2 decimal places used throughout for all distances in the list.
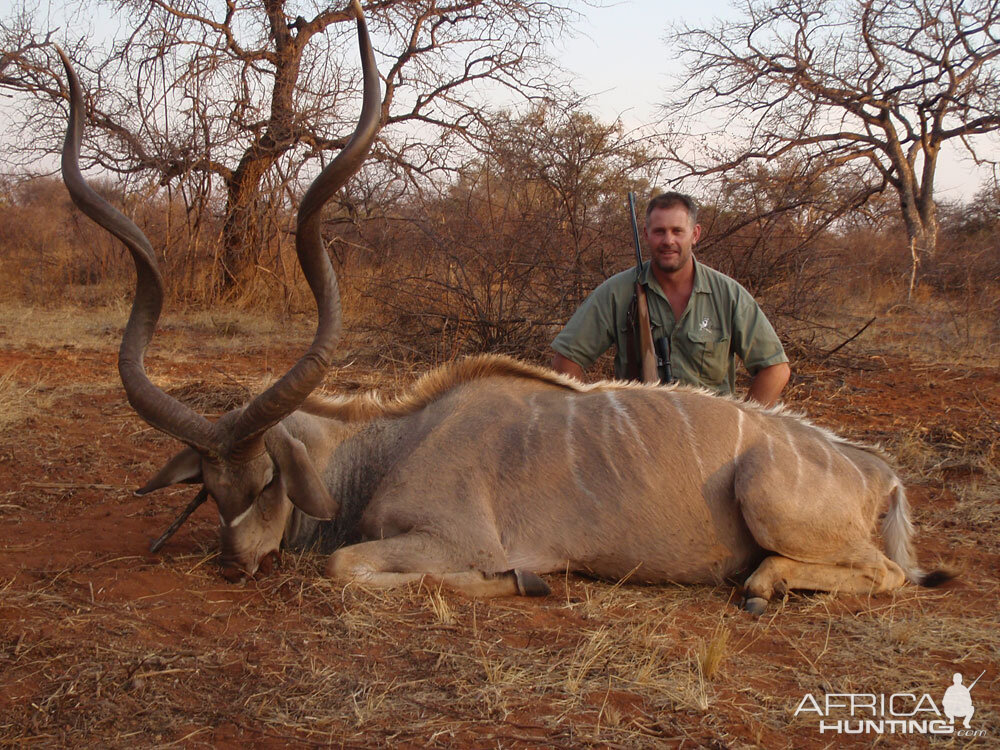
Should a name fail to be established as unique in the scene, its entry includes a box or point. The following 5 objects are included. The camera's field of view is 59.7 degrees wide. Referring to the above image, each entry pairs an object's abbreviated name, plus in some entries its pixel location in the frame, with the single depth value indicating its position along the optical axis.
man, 4.25
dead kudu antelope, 3.00
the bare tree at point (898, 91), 14.52
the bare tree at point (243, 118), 9.72
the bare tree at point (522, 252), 6.48
